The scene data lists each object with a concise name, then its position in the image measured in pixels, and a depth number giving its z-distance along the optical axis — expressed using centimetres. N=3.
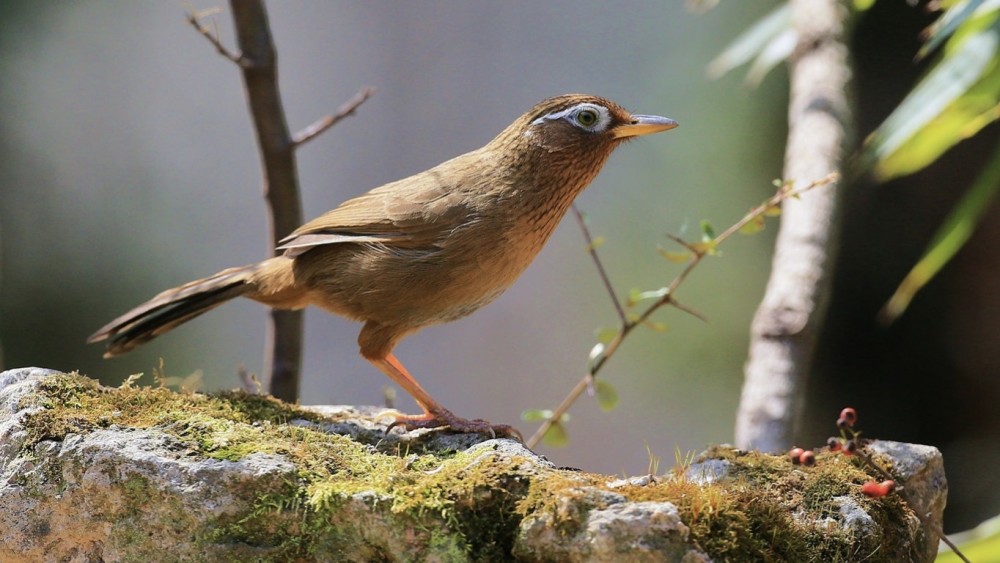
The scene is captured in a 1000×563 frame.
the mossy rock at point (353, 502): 386
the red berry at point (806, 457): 456
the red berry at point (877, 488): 440
